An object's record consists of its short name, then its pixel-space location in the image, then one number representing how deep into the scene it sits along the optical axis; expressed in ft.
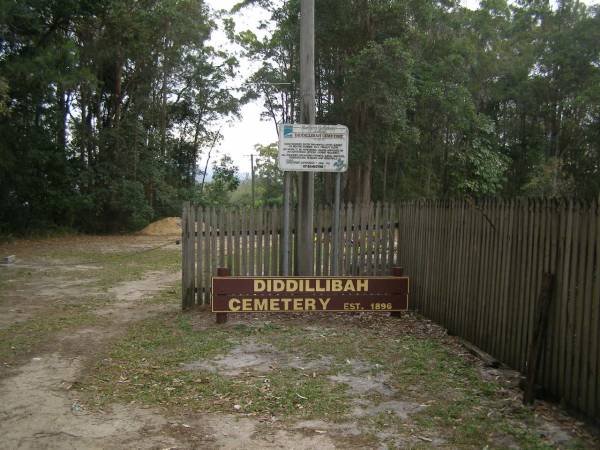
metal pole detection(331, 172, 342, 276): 28.48
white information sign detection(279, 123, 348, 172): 28.48
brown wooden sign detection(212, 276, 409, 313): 25.67
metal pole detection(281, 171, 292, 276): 28.45
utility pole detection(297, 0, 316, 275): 28.91
